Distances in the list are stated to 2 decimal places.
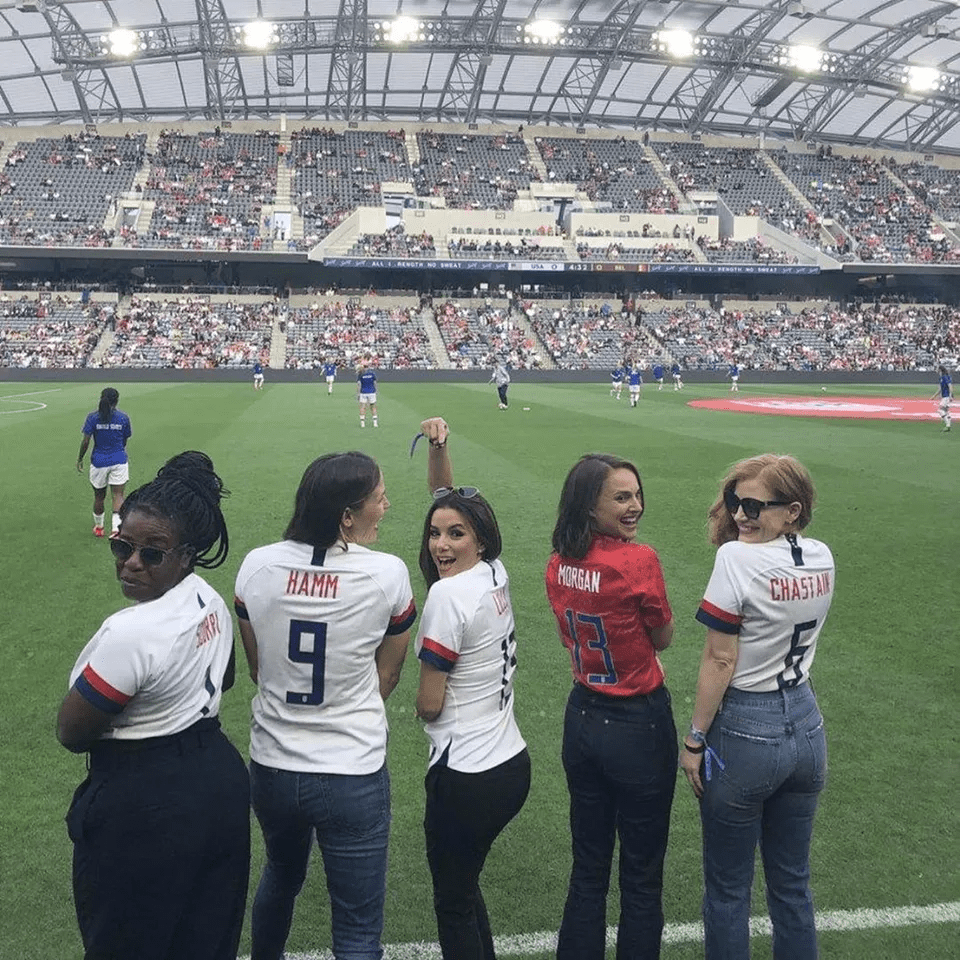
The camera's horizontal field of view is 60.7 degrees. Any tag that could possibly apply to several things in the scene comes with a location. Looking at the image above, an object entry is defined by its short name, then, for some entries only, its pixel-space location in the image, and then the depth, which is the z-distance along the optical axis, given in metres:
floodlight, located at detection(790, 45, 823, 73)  49.97
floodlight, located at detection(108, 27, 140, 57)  46.72
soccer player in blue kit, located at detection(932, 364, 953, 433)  22.01
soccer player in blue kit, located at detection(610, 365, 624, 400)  31.91
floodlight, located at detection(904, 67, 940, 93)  52.47
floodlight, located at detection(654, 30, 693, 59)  48.25
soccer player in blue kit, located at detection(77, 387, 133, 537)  10.18
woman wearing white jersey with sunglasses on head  2.98
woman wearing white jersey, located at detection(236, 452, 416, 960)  2.86
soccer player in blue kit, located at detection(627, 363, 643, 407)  28.08
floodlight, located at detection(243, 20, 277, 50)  46.09
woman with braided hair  2.43
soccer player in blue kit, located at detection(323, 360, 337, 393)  34.69
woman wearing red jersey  3.16
